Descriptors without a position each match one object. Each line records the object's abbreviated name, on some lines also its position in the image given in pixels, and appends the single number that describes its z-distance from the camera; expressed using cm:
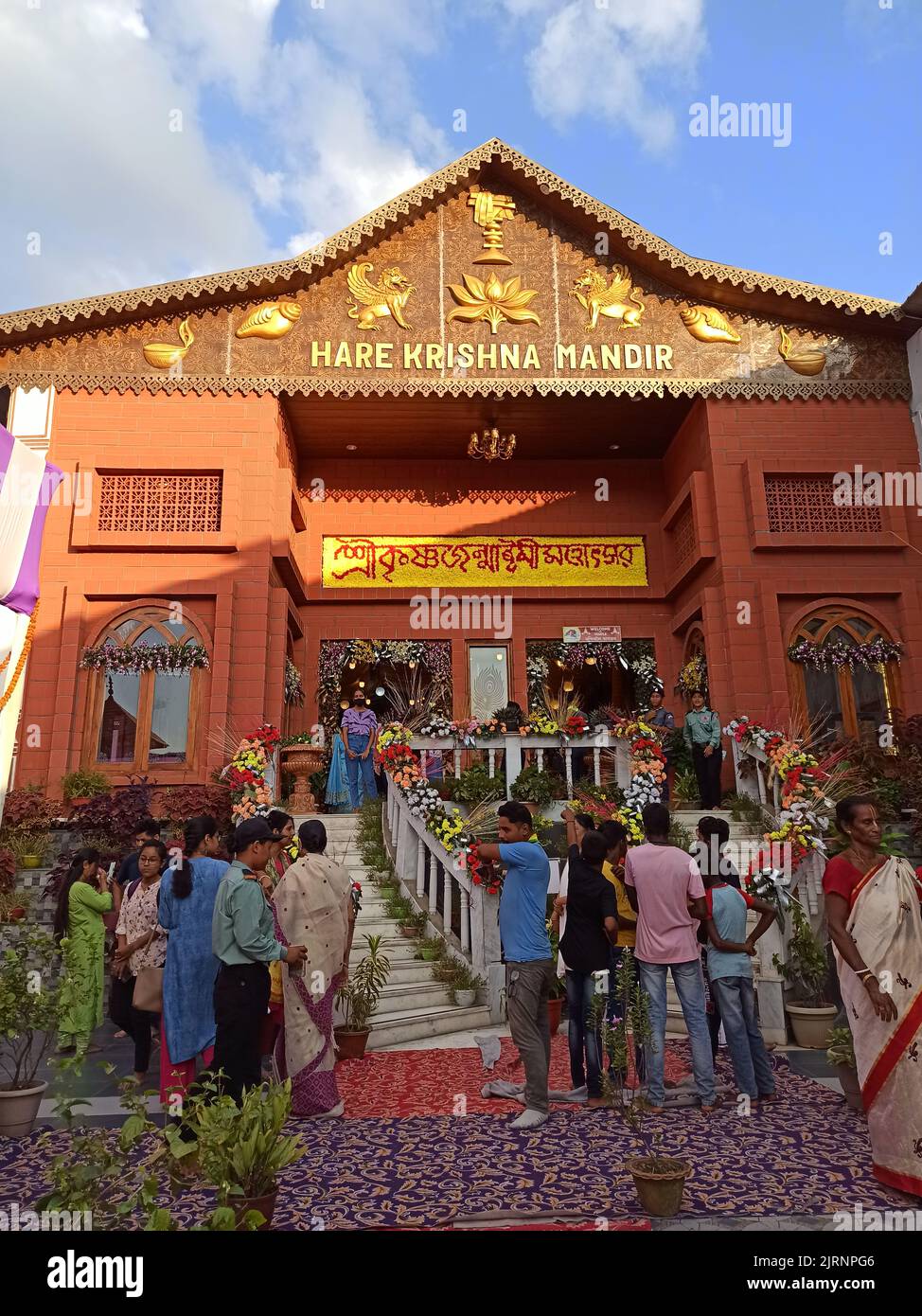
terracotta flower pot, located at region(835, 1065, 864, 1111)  493
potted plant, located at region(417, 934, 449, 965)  826
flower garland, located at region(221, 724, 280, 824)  1114
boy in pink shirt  508
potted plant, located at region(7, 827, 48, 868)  1059
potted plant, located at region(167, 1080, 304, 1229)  307
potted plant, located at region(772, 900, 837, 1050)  663
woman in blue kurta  478
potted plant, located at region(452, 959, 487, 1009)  766
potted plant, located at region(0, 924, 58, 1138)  479
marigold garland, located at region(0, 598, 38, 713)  536
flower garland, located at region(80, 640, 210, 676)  1291
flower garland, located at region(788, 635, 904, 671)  1325
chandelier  1550
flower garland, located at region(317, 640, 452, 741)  1589
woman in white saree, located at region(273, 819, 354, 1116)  508
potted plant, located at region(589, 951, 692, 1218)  350
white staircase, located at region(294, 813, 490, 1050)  702
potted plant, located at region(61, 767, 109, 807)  1197
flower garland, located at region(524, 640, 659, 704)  1594
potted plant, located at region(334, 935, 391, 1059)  650
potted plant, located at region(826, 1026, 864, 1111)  495
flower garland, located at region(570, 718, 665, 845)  1002
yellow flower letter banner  1617
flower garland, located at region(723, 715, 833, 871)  823
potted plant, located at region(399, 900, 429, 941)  873
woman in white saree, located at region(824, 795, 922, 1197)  379
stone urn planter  1208
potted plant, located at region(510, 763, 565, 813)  1107
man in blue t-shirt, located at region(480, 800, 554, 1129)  489
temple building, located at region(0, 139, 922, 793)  1307
